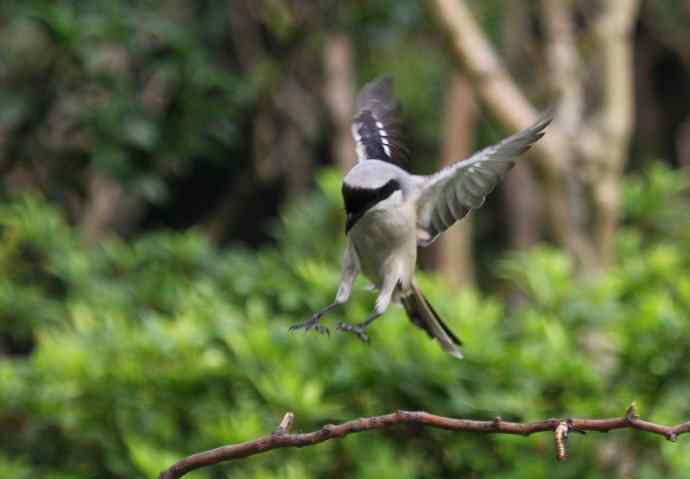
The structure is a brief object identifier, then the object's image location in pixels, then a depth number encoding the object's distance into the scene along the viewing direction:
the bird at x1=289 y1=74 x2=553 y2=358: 4.55
